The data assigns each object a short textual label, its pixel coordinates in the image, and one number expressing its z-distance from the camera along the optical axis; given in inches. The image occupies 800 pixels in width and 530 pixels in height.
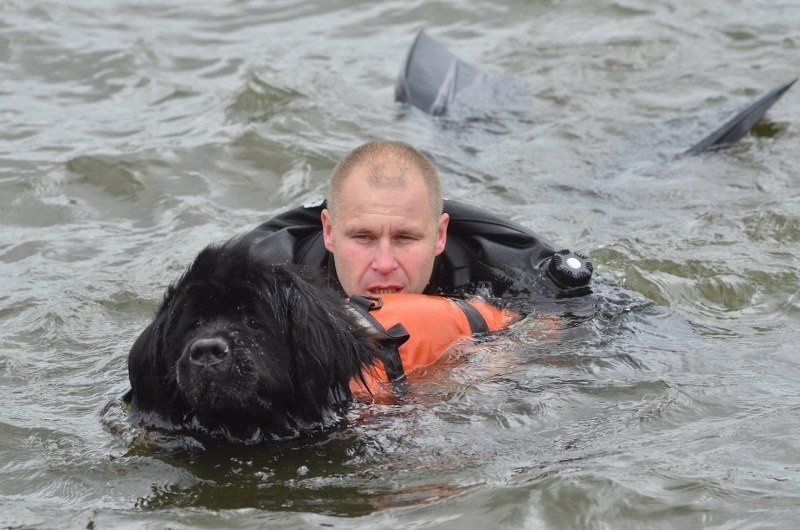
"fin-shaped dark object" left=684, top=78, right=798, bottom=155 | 631.8
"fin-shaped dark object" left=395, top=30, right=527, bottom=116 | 693.9
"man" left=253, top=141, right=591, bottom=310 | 400.8
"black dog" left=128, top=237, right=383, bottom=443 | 313.1
